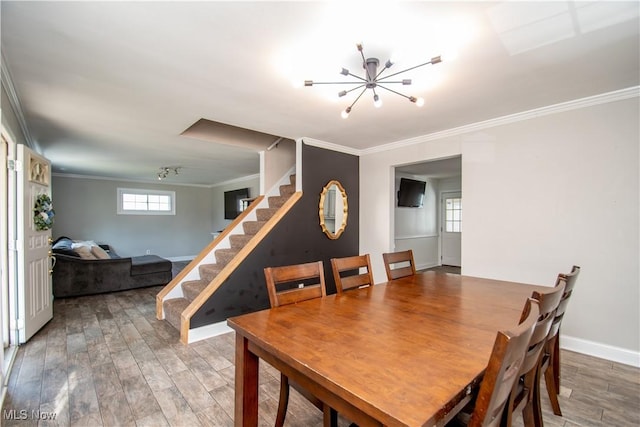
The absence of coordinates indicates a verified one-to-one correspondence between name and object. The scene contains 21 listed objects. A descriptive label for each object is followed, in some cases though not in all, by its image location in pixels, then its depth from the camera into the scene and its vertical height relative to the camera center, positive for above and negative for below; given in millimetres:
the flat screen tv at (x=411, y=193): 6566 +434
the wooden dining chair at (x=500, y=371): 753 -429
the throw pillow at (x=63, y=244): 5108 -593
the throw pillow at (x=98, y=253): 5301 -736
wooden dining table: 837 -519
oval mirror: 4203 +42
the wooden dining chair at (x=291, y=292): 1618 -478
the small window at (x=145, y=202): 8065 +292
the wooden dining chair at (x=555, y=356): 1531 -861
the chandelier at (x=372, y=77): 1881 +928
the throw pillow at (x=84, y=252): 5008 -681
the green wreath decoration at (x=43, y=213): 3148 -10
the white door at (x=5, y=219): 2635 -63
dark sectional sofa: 4645 -1040
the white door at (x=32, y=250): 2824 -396
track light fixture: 6297 +930
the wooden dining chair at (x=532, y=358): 1117 -563
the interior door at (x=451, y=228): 7340 -418
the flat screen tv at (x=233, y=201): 7734 +286
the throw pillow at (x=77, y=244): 5255 -611
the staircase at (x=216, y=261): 3297 -657
